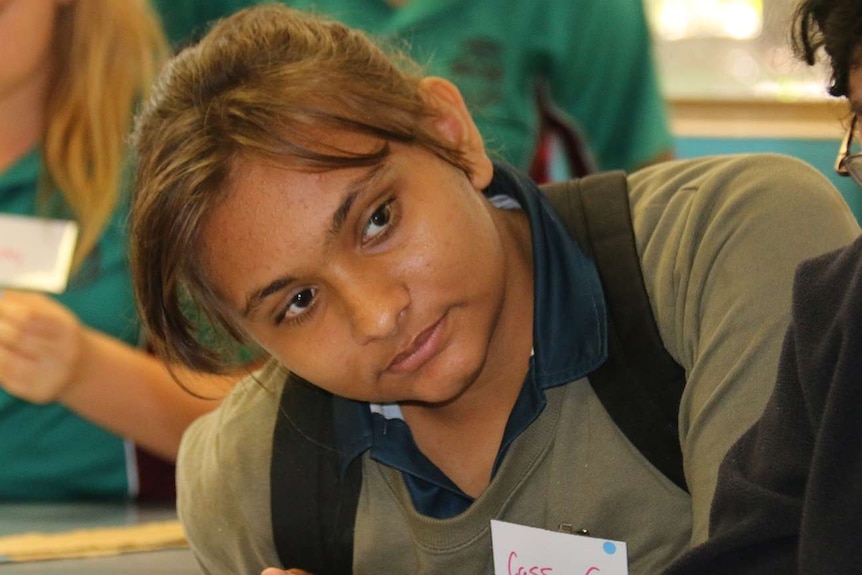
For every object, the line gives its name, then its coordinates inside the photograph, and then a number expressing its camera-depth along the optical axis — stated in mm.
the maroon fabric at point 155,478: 2950
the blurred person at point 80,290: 2897
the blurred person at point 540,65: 2974
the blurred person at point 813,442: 2117
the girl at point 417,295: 2333
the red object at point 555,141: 3057
